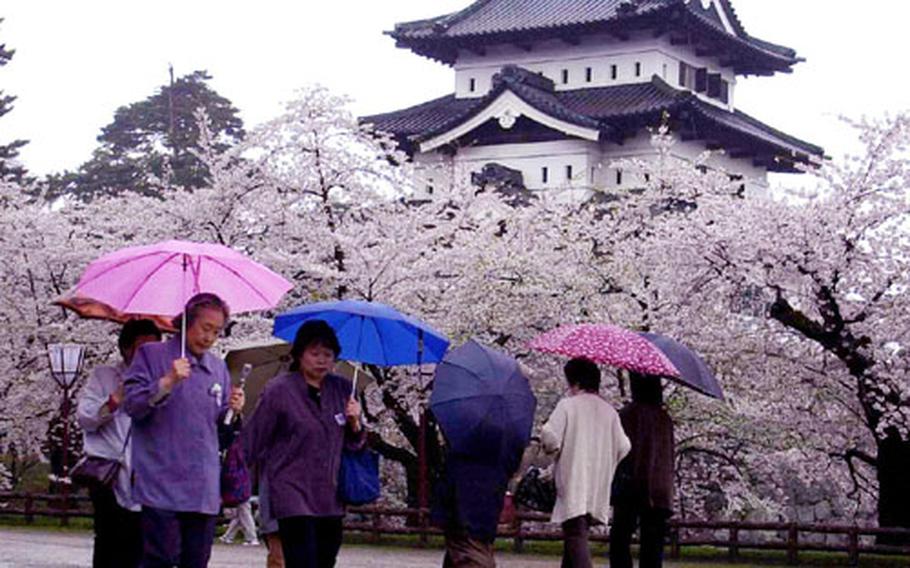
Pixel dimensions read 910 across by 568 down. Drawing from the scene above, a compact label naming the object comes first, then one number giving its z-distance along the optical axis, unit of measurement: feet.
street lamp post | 70.49
